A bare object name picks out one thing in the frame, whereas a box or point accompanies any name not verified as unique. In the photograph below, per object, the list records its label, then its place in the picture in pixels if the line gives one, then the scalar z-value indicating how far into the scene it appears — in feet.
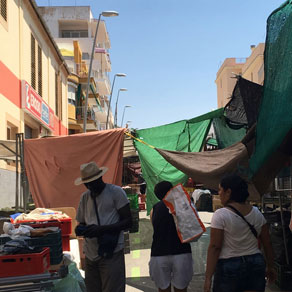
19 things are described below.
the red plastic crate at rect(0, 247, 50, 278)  11.36
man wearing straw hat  13.32
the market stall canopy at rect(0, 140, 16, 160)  30.22
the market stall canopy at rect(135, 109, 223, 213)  30.99
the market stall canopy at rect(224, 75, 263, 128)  22.59
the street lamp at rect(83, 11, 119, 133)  58.49
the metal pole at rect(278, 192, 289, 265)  20.16
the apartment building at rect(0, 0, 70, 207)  40.55
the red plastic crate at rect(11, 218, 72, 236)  17.83
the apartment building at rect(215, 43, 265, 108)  136.17
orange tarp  27.22
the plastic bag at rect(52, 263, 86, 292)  12.92
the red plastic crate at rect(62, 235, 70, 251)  18.56
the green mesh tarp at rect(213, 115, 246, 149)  29.91
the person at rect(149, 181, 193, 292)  15.17
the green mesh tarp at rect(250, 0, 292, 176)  12.34
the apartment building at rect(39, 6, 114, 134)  110.63
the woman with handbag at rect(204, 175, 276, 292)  11.39
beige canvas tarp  19.66
